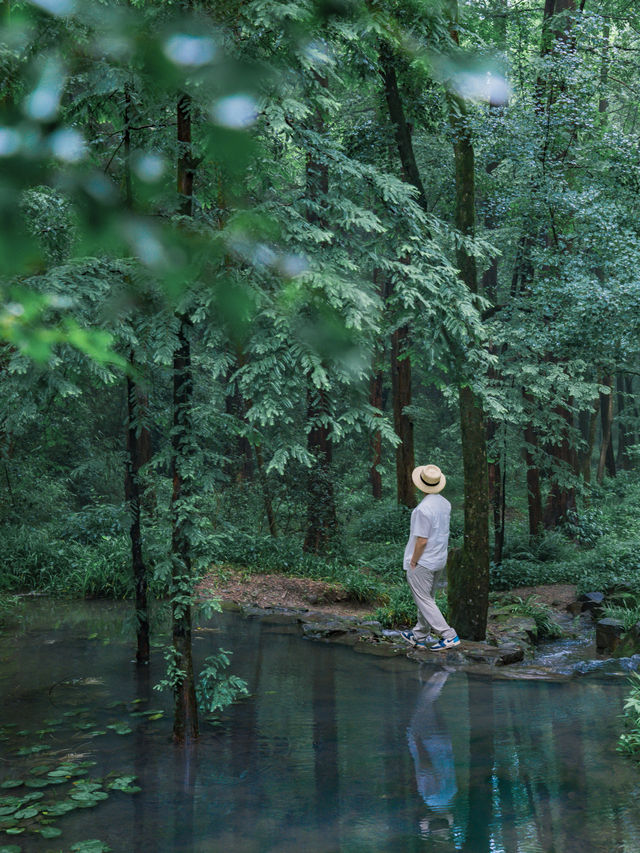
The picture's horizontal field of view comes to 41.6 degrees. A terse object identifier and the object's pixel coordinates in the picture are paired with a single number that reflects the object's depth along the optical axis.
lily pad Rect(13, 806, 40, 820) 5.11
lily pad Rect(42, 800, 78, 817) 5.18
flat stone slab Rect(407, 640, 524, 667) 9.02
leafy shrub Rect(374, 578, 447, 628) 10.92
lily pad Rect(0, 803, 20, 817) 5.16
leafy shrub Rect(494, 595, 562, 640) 11.17
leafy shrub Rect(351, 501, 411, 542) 19.61
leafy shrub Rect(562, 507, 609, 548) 17.89
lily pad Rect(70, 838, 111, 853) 4.65
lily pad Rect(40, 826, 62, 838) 4.86
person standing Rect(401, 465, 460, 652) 9.34
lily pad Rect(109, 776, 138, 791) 5.59
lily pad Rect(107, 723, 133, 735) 6.78
